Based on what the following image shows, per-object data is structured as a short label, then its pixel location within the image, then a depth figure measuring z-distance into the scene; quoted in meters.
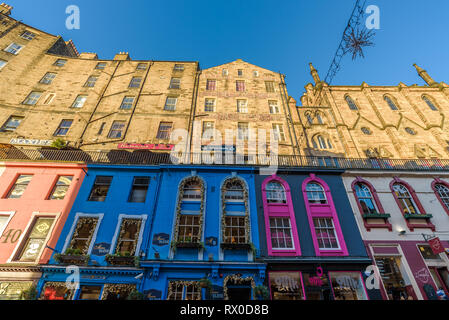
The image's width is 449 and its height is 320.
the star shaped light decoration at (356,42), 11.13
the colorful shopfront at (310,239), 12.59
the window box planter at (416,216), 14.65
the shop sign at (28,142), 19.78
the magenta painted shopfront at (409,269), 12.44
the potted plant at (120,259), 12.61
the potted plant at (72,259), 12.47
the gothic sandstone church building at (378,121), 24.73
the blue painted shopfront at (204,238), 12.28
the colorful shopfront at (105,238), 12.18
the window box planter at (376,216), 14.63
